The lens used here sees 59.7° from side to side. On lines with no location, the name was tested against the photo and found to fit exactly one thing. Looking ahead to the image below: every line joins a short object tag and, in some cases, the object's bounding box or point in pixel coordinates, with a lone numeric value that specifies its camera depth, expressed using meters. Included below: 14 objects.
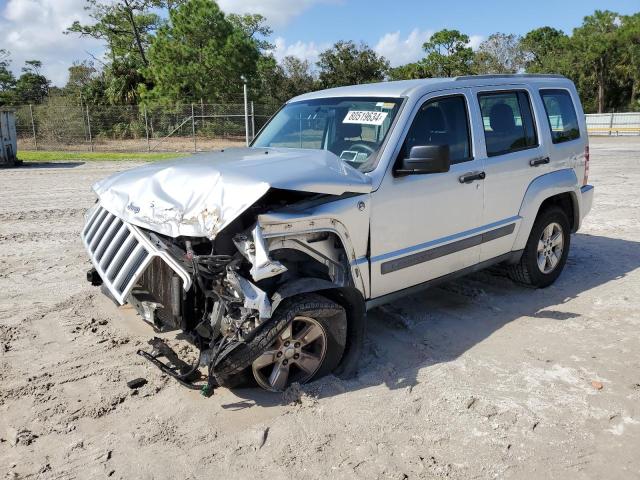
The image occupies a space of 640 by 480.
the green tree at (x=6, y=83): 44.59
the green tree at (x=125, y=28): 38.25
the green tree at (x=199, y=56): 30.75
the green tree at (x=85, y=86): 37.75
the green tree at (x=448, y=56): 51.03
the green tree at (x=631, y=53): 48.42
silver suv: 3.40
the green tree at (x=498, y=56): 52.12
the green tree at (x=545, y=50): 51.78
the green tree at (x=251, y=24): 38.91
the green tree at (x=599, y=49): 49.66
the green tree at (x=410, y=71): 51.34
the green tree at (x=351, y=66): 46.09
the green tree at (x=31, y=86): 48.50
